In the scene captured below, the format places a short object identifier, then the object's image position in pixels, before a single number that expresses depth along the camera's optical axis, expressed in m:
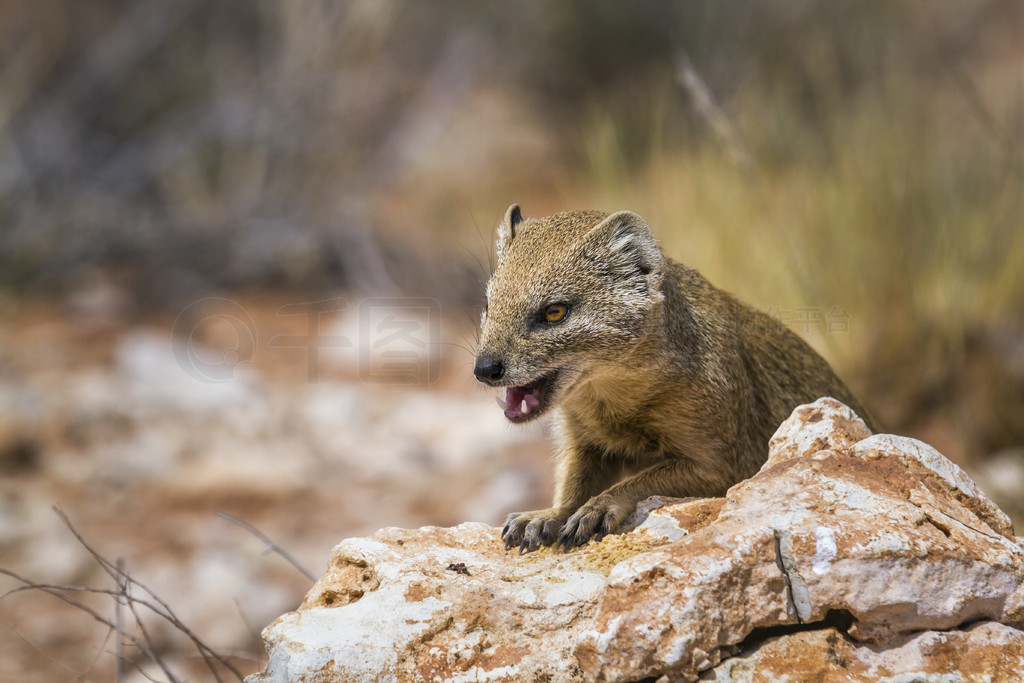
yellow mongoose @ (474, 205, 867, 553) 6.69
